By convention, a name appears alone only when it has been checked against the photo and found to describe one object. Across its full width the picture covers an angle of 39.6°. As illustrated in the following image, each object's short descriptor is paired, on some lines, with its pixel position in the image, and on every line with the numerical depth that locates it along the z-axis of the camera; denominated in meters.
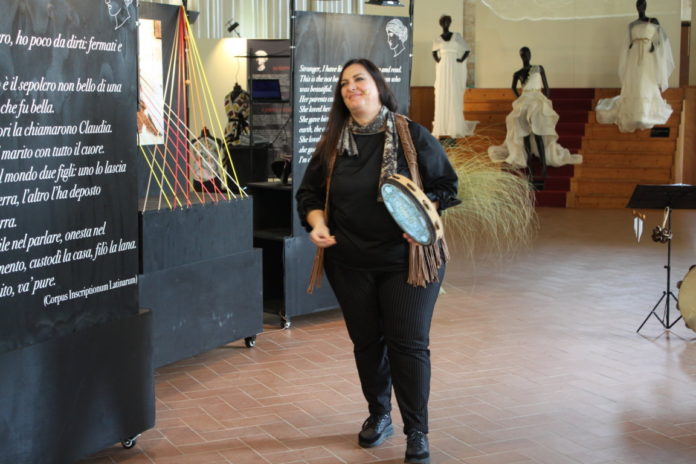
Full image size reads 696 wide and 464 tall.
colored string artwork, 5.77
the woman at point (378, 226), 3.90
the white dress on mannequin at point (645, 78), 14.64
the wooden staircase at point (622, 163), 14.88
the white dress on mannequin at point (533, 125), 14.81
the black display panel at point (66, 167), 3.39
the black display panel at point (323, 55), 6.52
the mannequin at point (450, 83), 16.14
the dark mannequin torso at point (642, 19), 14.66
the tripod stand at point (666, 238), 6.33
